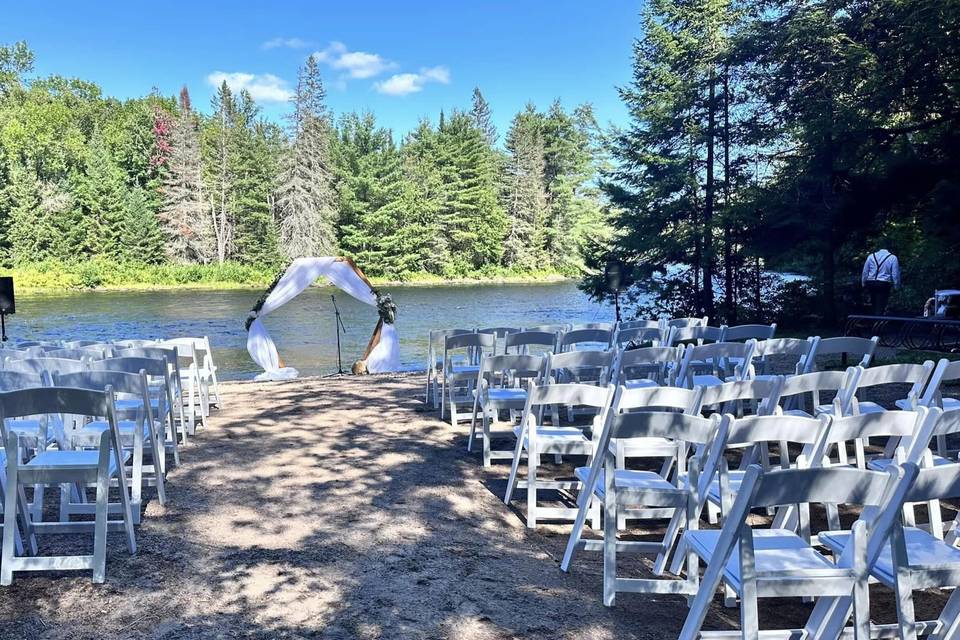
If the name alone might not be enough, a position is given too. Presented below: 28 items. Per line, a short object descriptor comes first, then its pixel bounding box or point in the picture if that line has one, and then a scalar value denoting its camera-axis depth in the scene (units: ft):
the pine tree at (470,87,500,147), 194.58
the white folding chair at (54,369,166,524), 12.71
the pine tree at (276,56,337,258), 156.25
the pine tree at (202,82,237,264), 167.73
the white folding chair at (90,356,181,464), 15.19
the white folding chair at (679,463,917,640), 6.56
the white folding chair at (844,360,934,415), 12.89
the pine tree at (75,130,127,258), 149.19
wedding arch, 41.60
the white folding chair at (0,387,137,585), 10.26
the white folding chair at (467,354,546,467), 16.75
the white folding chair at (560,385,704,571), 10.98
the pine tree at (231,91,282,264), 164.96
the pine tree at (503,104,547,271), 169.58
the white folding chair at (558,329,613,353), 21.45
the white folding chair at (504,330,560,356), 21.80
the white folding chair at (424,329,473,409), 24.13
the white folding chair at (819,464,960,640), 6.81
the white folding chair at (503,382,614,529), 12.17
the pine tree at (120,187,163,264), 151.84
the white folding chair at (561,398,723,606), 9.52
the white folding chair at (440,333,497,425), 21.11
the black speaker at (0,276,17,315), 33.99
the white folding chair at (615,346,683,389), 17.42
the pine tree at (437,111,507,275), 164.35
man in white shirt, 36.27
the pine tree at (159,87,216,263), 162.45
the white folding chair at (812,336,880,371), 16.83
